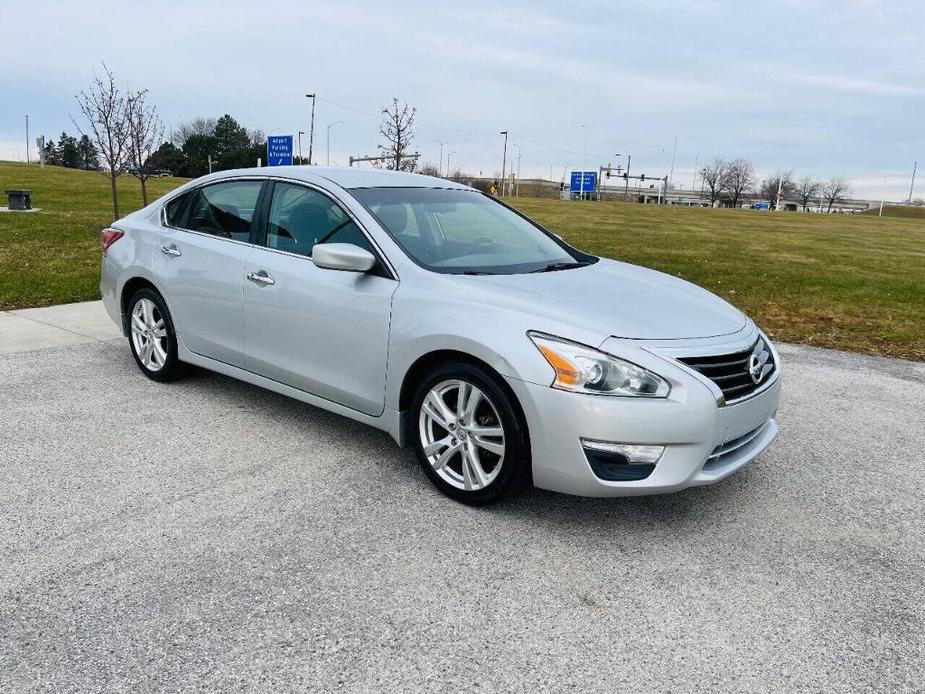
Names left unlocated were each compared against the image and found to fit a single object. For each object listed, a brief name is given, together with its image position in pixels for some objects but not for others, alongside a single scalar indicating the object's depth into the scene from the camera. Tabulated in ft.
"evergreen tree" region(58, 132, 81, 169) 333.21
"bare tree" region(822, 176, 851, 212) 440.45
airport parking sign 102.06
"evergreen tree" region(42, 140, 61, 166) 356.50
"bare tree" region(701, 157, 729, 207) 406.41
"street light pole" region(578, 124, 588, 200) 322.55
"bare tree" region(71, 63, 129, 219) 63.62
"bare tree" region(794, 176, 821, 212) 440.86
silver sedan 10.48
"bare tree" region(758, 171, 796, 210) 407.23
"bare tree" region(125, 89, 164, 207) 66.33
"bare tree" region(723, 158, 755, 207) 402.93
